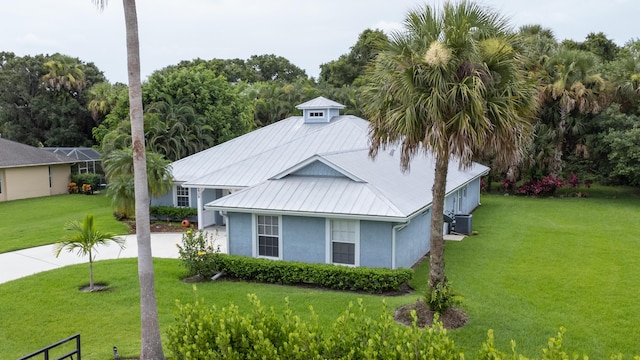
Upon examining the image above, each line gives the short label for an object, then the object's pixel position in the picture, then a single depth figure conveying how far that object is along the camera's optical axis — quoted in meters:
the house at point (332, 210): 13.76
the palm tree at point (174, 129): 25.91
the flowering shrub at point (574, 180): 29.84
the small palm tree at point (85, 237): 12.62
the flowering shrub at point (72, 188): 33.53
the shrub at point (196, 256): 13.60
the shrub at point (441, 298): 10.23
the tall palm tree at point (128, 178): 20.58
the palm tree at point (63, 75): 38.62
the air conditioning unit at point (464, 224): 19.52
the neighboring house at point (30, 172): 29.81
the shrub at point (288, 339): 5.86
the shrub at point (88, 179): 33.62
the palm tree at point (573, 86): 28.27
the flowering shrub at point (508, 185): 31.53
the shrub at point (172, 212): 21.97
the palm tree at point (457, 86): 9.55
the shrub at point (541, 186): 29.86
